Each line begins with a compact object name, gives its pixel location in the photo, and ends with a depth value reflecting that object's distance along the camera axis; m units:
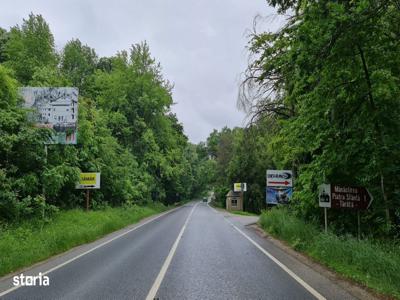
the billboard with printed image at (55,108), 17.12
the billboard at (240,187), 54.91
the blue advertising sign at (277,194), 23.94
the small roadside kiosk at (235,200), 61.22
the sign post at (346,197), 12.18
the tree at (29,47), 38.41
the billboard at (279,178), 23.06
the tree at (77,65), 52.97
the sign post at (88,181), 21.84
